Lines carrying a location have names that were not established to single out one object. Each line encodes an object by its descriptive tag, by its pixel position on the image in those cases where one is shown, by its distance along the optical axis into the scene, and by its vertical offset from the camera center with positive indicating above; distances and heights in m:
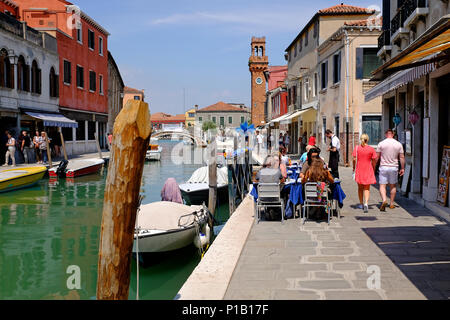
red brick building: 28.22 +5.68
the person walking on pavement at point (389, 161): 8.80 -0.38
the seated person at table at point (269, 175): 8.51 -0.62
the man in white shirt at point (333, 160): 11.85 -0.48
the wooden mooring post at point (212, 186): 12.33 -1.18
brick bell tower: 66.98 +9.97
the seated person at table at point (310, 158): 8.25 -0.31
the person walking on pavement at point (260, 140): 34.62 +0.22
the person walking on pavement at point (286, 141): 30.57 +0.11
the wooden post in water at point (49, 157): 20.78 -0.62
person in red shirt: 12.39 +0.04
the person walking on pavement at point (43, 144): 21.97 +0.01
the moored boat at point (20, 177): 15.95 -1.21
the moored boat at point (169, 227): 8.02 -1.57
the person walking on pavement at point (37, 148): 21.91 -0.18
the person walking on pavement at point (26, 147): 21.37 -0.12
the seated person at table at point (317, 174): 8.20 -0.58
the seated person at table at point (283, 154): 10.15 -0.28
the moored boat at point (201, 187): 14.82 -1.48
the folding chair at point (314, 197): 8.07 -0.99
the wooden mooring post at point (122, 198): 2.85 -0.36
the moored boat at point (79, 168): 19.98 -1.13
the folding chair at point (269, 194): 8.33 -0.95
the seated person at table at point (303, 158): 12.55 -0.45
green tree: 114.25 +4.39
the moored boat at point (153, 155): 34.44 -0.87
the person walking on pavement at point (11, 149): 19.44 -0.20
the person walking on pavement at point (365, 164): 8.77 -0.43
